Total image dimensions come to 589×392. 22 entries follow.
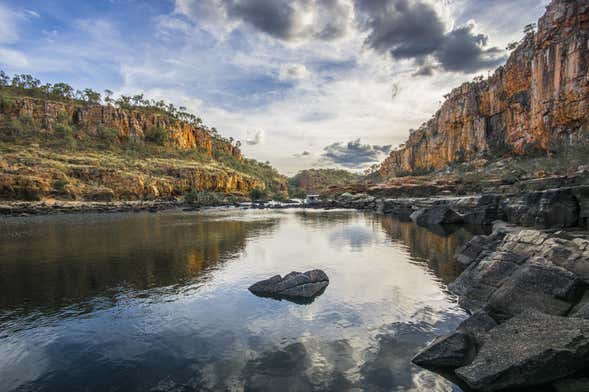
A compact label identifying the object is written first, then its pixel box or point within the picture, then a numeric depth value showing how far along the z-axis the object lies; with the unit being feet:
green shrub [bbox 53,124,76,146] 342.17
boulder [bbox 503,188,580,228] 51.34
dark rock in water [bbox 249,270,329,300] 40.75
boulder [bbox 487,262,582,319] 26.89
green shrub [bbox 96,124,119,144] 406.68
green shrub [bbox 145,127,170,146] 465.47
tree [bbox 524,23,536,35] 283.38
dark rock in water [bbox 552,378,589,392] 18.42
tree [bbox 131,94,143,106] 556.23
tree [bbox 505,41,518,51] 306.59
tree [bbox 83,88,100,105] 481.30
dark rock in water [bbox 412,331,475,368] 23.67
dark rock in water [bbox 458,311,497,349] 24.81
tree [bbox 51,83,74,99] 472.85
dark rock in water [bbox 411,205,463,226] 110.83
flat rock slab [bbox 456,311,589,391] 19.30
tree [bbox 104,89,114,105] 501.97
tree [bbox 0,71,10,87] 454.40
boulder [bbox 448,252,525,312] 35.12
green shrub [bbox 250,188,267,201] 388.37
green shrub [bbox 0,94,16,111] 377.13
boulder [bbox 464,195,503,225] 95.45
